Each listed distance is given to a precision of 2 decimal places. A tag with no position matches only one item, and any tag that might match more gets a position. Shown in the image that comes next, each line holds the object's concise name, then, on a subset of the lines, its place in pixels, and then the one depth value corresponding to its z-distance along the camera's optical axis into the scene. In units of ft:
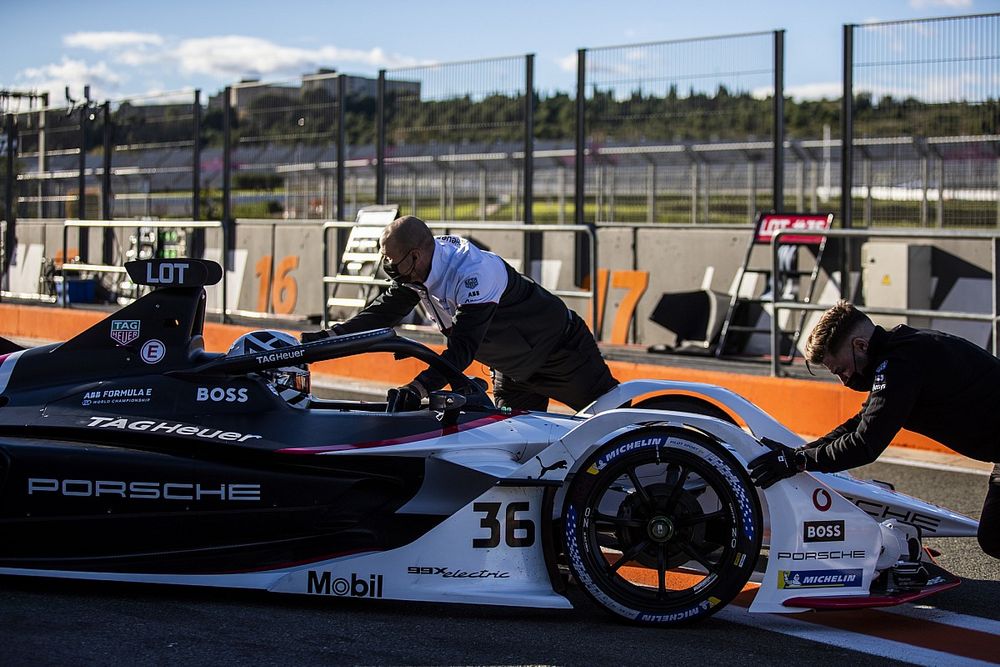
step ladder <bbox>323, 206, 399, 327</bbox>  45.06
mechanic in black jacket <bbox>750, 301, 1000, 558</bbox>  16.03
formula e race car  16.26
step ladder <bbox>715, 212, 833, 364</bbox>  40.68
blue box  64.54
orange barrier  31.30
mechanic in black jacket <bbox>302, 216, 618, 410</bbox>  20.01
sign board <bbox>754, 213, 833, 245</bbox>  41.37
